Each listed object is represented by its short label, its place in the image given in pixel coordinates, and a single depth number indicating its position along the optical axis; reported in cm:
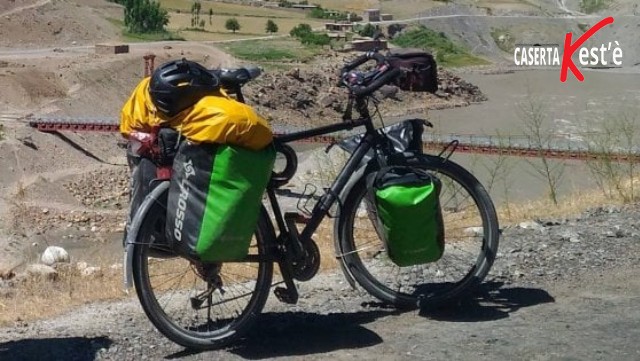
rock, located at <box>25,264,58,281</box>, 892
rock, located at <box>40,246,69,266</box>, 1376
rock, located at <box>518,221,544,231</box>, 775
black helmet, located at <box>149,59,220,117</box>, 519
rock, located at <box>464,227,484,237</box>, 634
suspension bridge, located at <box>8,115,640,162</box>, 2793
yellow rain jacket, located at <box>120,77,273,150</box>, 507
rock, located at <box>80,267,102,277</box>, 859
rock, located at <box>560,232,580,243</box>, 725
